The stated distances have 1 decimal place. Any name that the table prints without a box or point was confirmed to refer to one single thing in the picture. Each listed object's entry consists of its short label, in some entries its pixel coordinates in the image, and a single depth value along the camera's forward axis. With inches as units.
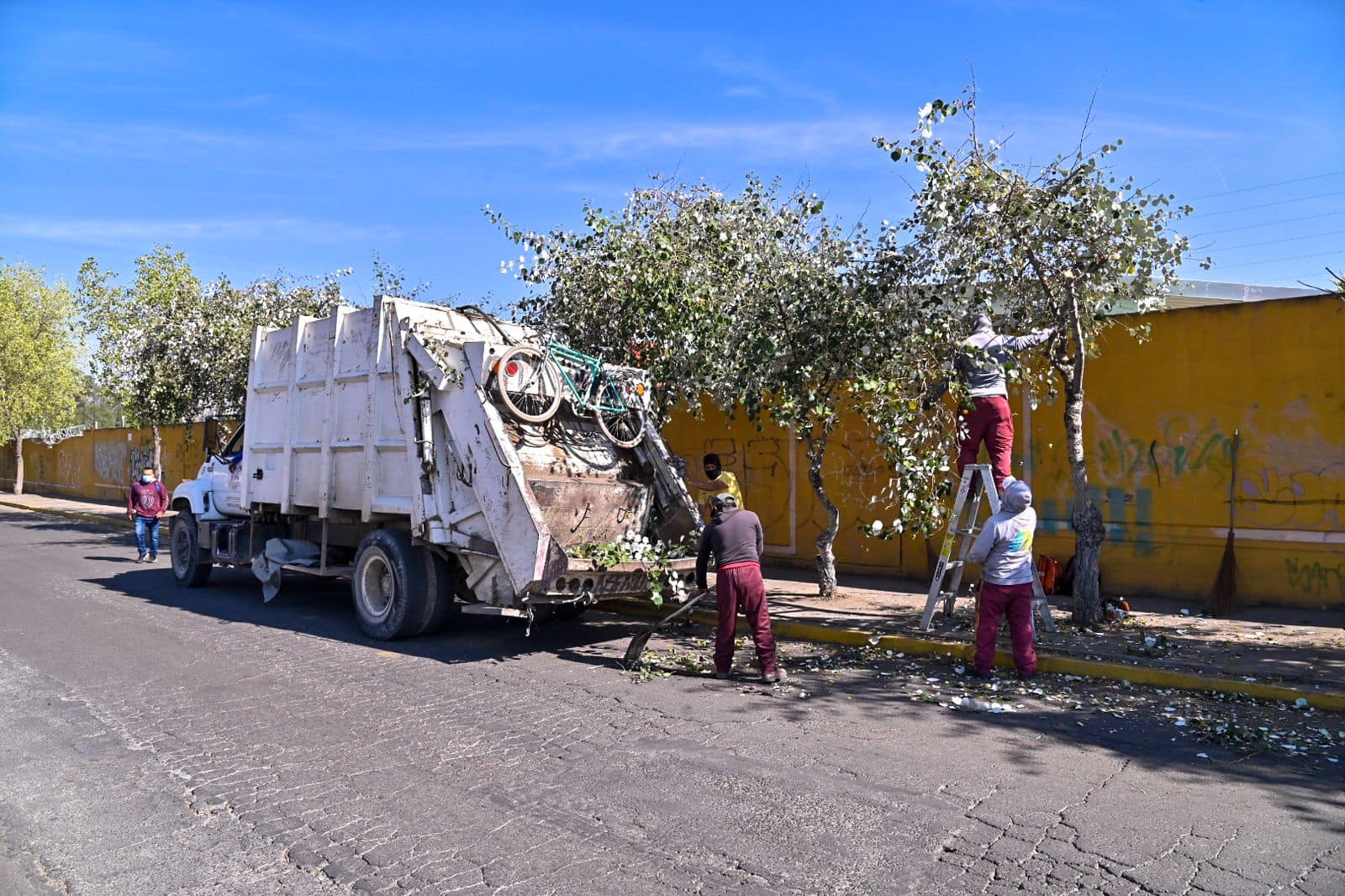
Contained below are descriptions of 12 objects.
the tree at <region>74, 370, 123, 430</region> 2294.5
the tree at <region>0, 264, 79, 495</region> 1339.8
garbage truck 314.0
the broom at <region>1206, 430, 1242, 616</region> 371.2
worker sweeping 283.7
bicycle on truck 329.1
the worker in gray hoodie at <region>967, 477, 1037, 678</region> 279.3
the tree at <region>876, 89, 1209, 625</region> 314.8
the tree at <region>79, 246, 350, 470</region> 695.1
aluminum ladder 319.6
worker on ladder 311.6
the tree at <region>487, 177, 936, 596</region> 365.1
